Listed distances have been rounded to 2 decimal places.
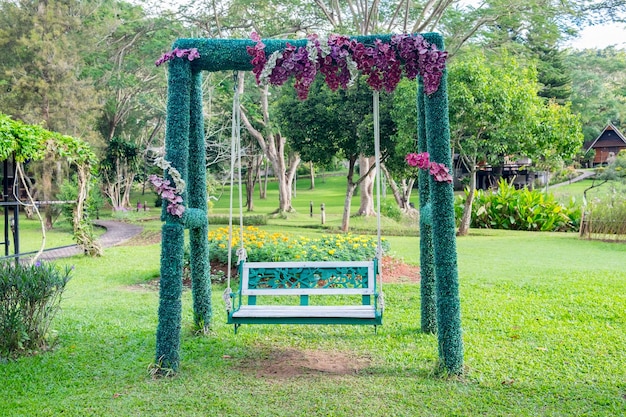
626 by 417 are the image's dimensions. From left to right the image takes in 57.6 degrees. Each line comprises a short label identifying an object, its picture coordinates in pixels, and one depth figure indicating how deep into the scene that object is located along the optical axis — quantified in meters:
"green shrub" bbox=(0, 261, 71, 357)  4.75
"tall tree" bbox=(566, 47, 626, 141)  41.03
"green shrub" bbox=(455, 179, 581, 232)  18.08
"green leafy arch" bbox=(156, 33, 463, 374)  4.30
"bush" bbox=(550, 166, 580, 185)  37.31
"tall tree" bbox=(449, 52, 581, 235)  14.02
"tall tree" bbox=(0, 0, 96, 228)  21.62
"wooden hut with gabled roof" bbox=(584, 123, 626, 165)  39.09
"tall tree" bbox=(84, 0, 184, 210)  22.48
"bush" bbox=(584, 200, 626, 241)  14.04
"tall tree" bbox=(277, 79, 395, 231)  16.03
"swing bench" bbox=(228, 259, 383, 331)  4.50
